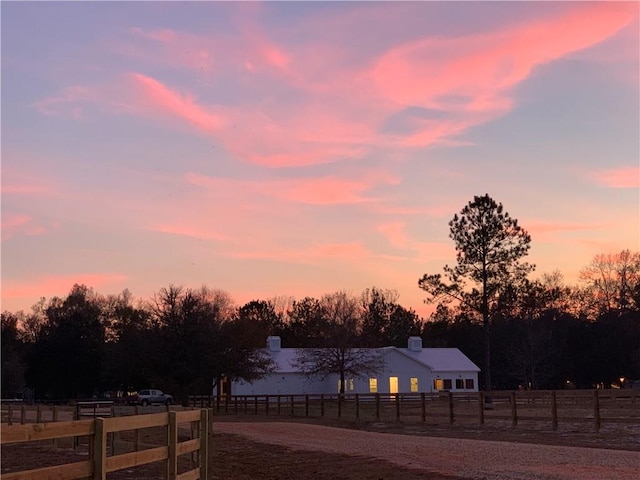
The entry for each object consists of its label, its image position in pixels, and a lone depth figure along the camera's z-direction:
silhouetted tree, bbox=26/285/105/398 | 76.25
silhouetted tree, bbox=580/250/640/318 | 80.88
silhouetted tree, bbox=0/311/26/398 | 76.69
